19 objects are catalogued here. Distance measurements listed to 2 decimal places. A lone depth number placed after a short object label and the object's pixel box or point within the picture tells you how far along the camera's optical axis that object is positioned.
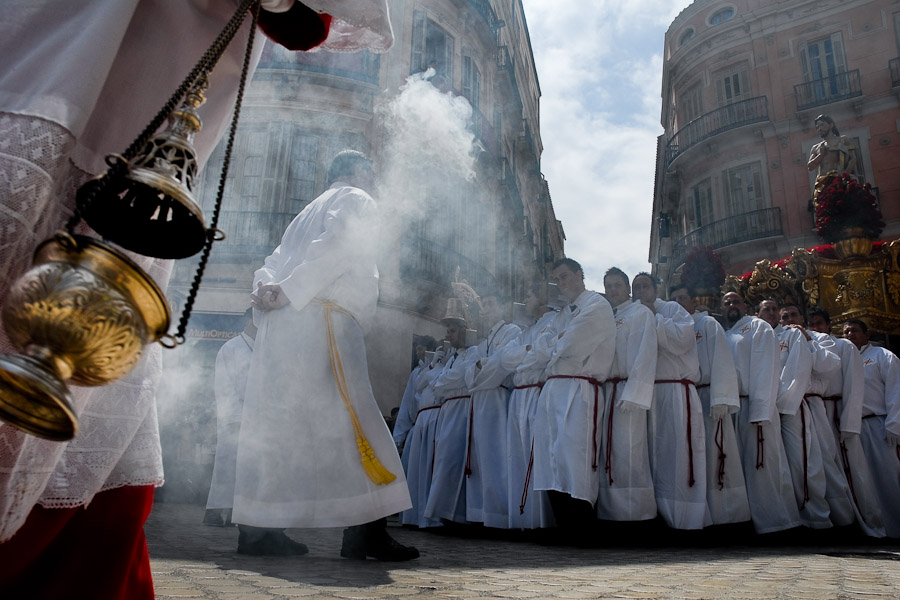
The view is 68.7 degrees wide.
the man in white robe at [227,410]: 4.93
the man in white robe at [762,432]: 5.51
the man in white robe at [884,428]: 6.10
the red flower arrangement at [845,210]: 8.62
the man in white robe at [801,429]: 5.64
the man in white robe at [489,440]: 5.87
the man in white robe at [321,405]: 2.83
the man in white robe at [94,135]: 1.00
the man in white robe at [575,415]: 4.83
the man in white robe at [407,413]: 8.02
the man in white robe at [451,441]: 6.21
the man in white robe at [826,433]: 5.70
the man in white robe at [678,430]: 5.10
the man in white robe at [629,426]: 4.98
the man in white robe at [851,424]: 5.83
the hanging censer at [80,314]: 0.67
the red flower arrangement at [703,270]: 8.20
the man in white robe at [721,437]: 5.33
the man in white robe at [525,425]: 5.29
